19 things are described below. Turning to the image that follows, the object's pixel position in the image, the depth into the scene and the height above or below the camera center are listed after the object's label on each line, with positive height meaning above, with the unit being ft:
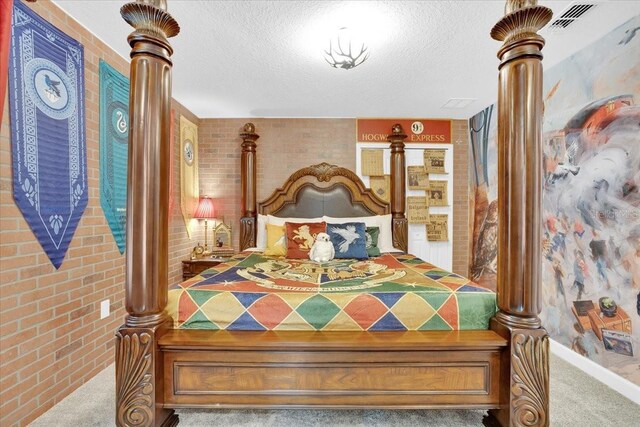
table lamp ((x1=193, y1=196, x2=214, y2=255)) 13.35 +0.10
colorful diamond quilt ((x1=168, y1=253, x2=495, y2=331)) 5.61 -1.66
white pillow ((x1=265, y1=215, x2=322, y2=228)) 12.08 -0.28
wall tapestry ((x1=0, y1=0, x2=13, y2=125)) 4.99 +2.74
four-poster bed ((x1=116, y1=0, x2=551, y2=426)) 4.77 -2.06
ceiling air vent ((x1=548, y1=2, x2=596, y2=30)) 6.88 +4.40
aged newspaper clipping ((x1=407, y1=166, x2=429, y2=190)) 14.49 +1.55
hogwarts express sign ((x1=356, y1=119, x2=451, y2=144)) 14.31 +3.70
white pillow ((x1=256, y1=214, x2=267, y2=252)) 12.12 -0.82
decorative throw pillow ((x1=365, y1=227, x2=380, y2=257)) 11.14 -1.01
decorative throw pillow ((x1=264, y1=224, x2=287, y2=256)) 11.02 -0.99
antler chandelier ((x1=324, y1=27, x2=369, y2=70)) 7.40 +3.79
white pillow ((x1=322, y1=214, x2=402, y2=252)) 12.04 -0.44
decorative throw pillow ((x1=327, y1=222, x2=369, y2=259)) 10.46 -0.88
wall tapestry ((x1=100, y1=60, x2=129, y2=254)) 8.32 +1.78
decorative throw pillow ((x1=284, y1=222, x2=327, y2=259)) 10.53 -0.79
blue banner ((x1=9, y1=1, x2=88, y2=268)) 5.98 +1.69
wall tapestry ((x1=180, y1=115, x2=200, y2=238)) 12.78 +1.74
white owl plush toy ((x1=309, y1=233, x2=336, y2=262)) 10.02 -1.16
